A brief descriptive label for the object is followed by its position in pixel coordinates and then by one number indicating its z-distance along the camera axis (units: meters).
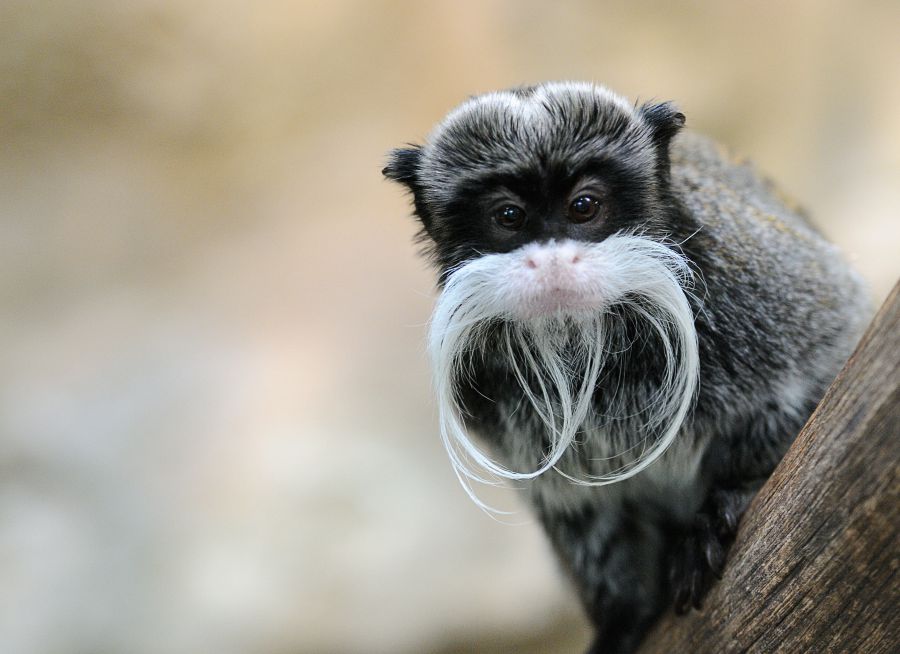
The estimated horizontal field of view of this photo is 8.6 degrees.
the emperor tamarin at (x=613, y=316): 1.23
